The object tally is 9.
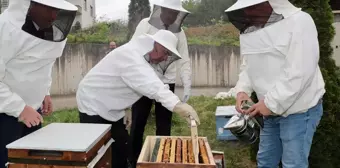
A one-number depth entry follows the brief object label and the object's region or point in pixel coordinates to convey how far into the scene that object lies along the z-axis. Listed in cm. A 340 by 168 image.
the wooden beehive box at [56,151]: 155
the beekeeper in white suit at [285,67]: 181
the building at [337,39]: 775
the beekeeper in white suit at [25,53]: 194
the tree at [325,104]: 274
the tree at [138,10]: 1239
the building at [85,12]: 1691
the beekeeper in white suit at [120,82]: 220
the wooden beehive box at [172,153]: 157
